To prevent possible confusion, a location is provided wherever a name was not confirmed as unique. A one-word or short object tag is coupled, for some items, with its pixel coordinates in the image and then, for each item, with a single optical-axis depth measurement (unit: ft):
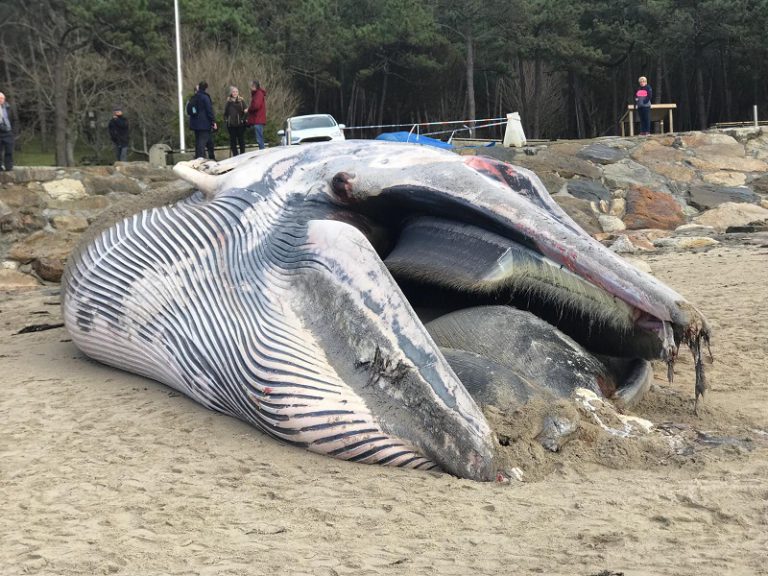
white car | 81.71
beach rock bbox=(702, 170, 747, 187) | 50.24
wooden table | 79.19
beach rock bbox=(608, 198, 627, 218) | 46.88
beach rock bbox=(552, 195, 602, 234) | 41.37
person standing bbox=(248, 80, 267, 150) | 53.78
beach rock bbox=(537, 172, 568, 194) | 47.52
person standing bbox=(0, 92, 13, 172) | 41.82
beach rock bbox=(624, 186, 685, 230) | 45.93
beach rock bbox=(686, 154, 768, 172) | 51.37
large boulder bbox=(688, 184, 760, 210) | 47.50
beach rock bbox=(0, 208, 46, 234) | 37.17
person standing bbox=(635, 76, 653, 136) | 66.64
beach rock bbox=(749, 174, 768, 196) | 50.16
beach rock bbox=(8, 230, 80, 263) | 36.24
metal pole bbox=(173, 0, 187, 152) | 73.61
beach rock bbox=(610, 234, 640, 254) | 38.40
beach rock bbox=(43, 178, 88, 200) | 38.99
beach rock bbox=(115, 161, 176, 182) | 41.52
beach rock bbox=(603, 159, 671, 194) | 48.93
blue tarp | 66.69
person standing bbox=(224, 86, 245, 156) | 51.39
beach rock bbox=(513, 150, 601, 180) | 48.60
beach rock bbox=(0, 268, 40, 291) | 34.24
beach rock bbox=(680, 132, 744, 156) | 53.21
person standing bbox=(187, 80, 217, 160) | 48.93
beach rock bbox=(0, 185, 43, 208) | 38.04
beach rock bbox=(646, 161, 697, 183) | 50.03
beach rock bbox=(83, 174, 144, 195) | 40.22
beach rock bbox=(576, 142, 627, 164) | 50.62
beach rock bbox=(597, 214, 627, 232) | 44.98
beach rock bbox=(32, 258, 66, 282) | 35.37
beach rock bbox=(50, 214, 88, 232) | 38.37
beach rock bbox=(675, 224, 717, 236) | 42.22
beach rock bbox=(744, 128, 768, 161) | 53.72
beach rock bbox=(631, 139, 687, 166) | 51.19
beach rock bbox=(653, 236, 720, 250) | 38.37
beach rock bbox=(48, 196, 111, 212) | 38.88
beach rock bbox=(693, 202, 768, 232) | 44.09
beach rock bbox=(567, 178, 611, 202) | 47.32
